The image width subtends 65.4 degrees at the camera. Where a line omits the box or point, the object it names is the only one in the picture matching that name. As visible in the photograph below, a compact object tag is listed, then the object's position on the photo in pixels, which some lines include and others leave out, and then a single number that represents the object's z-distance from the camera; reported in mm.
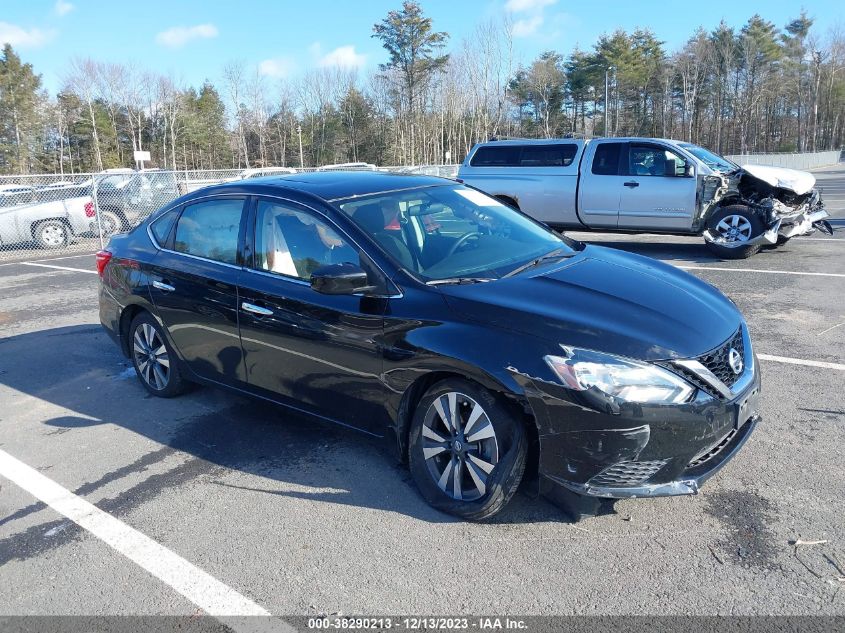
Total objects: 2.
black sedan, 2896
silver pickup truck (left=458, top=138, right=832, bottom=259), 10273
